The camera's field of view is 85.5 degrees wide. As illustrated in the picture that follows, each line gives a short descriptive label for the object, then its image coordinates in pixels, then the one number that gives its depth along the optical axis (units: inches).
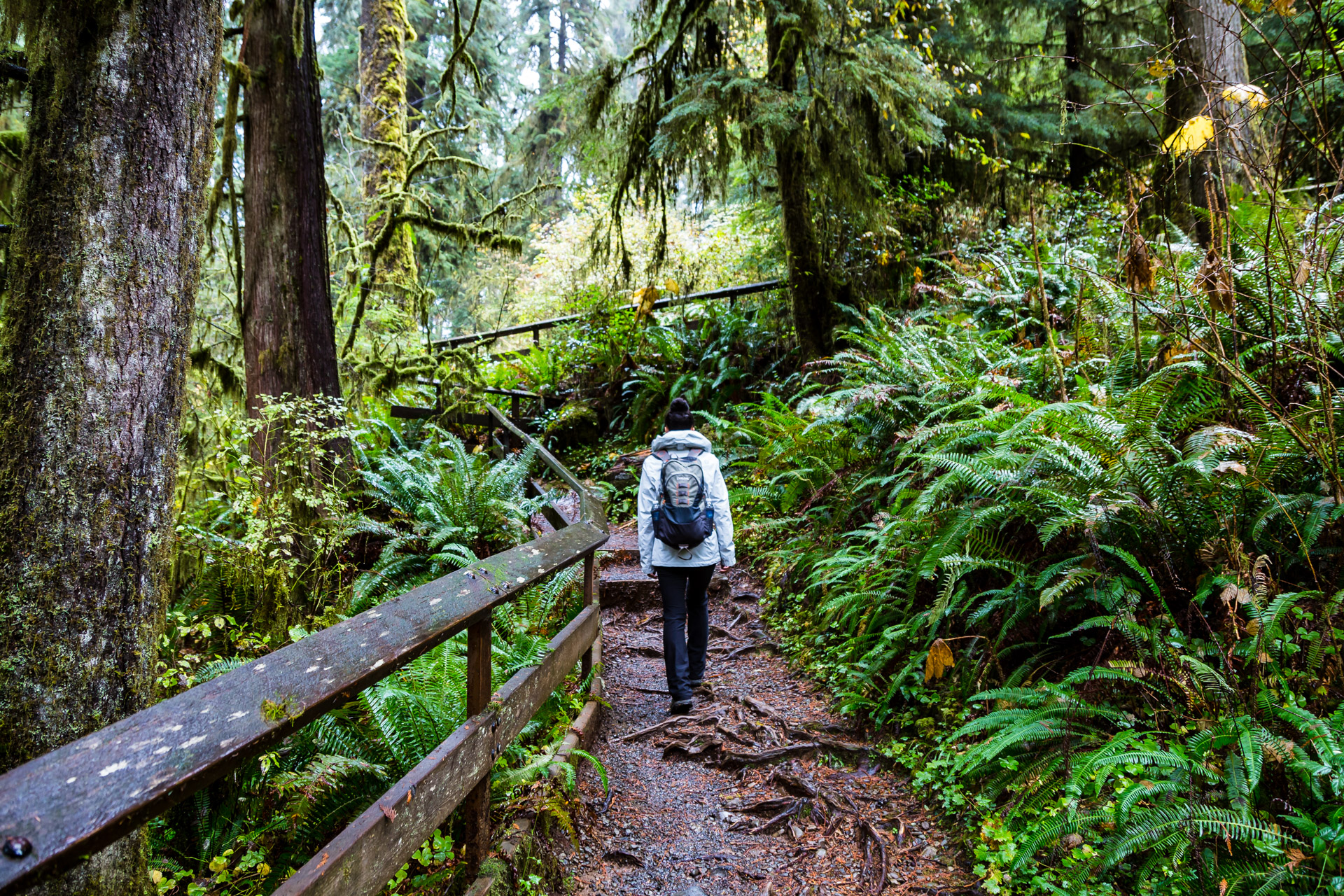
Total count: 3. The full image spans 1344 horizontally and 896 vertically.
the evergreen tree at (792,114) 294.0
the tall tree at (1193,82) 270.2
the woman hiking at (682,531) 186.7
